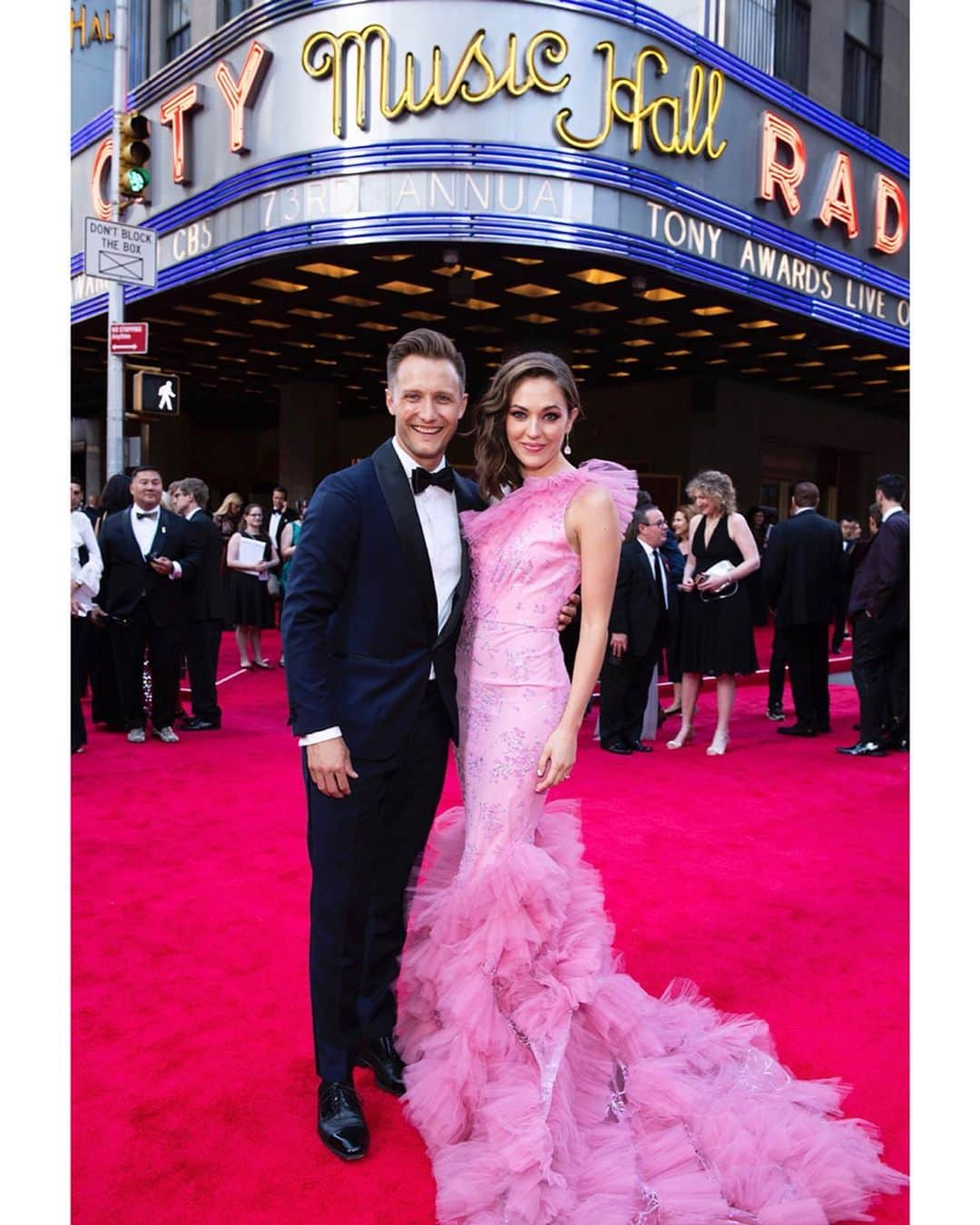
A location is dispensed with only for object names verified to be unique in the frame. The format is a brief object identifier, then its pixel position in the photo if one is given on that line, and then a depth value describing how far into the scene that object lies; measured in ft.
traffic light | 29.91
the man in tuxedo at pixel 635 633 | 22.47
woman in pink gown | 7.16
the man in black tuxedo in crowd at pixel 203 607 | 23.89
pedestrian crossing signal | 30.14
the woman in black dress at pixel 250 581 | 32.83
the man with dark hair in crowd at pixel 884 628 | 22.15
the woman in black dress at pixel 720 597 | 22.15
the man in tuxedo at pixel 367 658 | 7.92
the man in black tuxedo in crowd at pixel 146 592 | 22.65
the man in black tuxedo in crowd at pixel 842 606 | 26.25
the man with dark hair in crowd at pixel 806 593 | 24.40
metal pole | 31.99
